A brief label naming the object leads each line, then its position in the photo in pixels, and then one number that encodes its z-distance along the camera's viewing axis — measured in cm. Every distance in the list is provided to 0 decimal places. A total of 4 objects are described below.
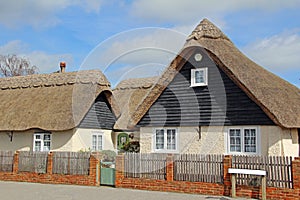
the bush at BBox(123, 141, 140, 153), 2048
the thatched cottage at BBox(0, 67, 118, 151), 1955
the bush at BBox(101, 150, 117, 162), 1575
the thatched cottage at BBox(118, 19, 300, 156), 1422
